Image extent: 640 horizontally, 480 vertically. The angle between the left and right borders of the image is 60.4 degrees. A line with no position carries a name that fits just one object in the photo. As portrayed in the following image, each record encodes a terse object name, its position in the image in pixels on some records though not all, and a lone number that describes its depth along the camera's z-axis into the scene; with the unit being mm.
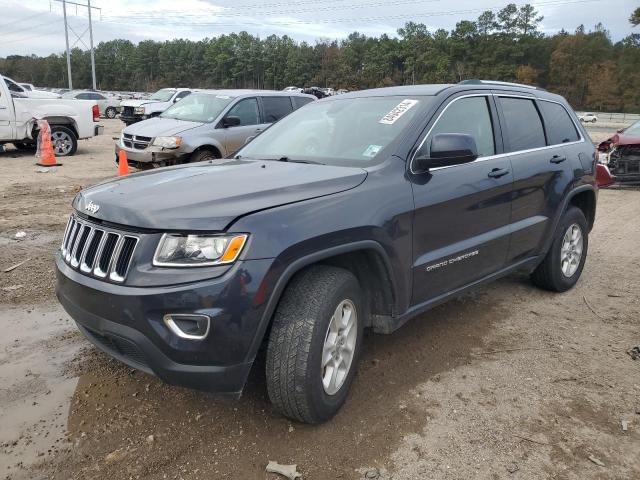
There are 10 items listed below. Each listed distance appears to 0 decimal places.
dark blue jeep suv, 2465
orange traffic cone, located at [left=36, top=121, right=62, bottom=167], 12250
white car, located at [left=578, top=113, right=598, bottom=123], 49269
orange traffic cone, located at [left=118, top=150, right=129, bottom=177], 9391
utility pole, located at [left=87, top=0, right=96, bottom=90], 58438
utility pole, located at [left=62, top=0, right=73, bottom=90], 59438
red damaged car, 11438
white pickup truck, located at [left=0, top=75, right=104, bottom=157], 12648
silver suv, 9547
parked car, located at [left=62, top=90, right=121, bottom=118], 33688
